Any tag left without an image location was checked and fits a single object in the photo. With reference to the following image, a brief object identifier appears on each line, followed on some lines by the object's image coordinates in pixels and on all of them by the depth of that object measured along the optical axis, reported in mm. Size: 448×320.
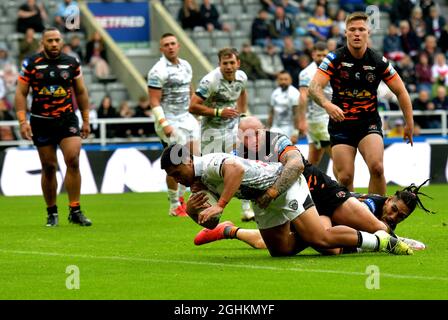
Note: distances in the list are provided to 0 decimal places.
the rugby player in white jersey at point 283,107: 21797
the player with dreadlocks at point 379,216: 11938
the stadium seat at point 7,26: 28411
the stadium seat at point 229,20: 31039
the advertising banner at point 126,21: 30688
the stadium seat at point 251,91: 29125
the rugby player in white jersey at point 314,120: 18891
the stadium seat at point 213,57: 30016
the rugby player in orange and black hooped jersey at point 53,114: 15531
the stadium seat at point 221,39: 30328
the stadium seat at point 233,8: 31484
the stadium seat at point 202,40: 30297
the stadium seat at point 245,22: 31172
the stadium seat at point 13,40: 27812
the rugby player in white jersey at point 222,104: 16156
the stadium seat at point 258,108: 28938
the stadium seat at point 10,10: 28781
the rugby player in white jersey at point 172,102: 17453
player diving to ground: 10648
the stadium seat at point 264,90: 29141
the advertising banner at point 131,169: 22656
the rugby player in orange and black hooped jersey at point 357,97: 13680
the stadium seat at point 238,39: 30391
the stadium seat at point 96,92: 27812
